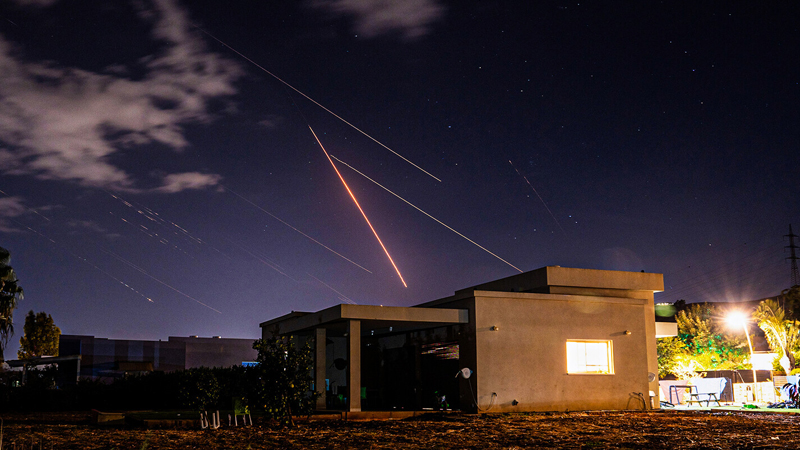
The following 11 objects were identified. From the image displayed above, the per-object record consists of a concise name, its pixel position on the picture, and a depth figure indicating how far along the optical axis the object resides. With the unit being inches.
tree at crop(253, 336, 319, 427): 552.1
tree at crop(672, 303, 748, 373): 1352.6
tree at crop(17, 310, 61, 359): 2133.4
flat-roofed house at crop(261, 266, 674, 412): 722.2
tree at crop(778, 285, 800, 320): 1645.8
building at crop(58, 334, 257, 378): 1797.5
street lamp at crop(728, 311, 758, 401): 1417.3
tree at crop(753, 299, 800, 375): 1148.6
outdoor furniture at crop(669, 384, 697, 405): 945.5
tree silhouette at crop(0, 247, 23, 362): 1230.3
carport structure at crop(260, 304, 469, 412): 706.2
